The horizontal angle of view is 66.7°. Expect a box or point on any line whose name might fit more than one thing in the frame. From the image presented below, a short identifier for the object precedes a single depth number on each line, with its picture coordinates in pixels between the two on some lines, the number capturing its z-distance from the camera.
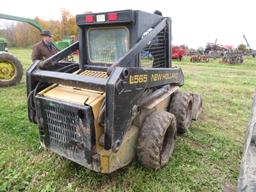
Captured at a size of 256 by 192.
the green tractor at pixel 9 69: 5.53
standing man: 4.66
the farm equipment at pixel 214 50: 16.43
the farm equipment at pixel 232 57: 12.95
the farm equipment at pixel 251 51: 17.09
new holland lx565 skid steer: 1.87
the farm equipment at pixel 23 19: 6.70
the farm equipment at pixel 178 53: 13.56
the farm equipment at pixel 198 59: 13.13
